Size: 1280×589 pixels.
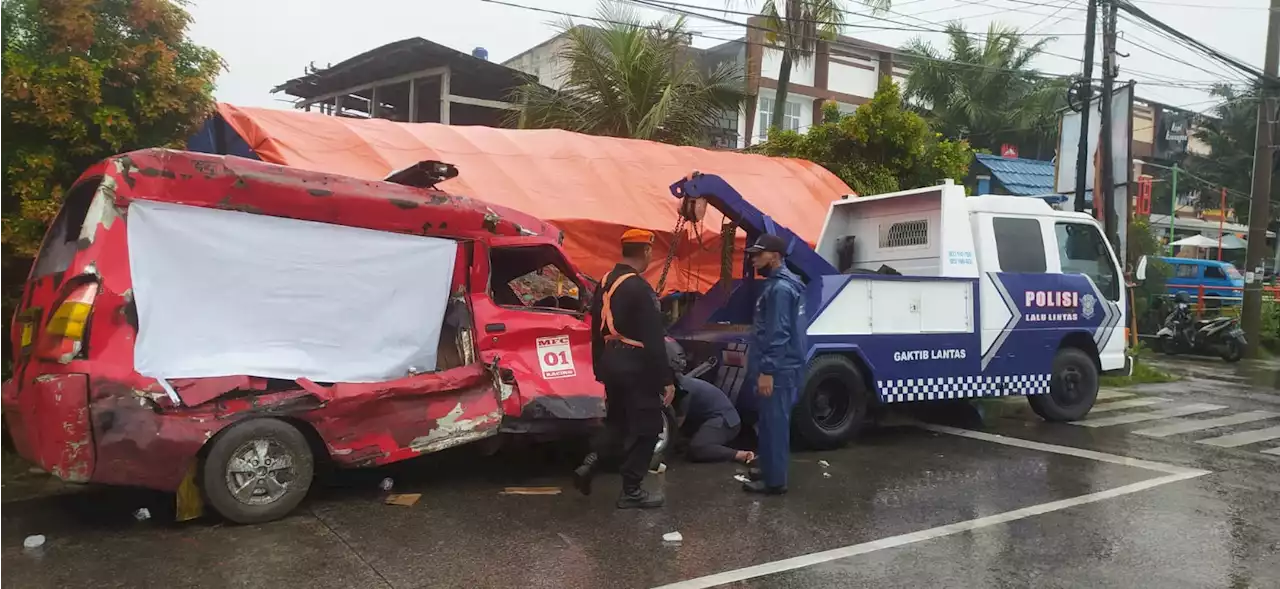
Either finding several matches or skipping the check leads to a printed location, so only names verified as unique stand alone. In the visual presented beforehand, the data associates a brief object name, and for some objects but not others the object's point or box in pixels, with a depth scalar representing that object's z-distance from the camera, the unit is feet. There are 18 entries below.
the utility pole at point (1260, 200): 55.36
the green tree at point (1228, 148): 110.83
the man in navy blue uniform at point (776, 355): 19.67
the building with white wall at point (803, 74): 78.18
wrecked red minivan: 15.70
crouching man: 23.30
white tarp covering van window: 16.56
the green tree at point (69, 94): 21.06
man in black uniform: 18.11
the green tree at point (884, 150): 46.37
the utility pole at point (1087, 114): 46.91
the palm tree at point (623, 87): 49.85
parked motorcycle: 55.98
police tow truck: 24.86
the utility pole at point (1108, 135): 44.75
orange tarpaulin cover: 31.09
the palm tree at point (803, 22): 53.93
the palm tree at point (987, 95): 97.86
